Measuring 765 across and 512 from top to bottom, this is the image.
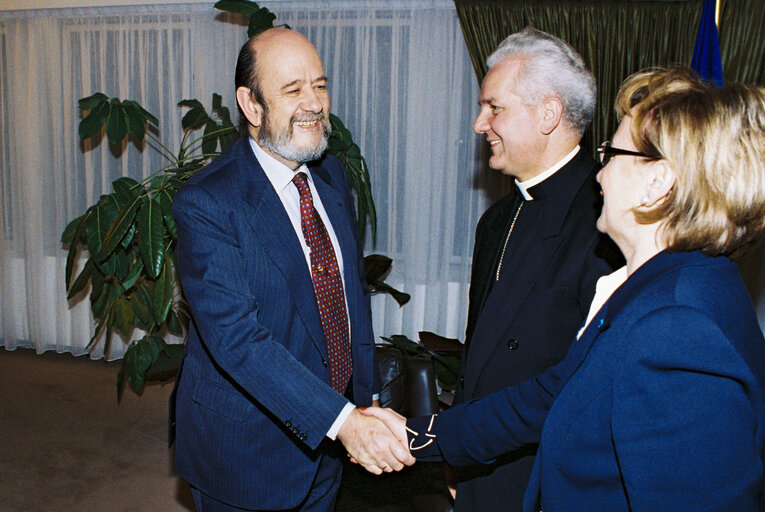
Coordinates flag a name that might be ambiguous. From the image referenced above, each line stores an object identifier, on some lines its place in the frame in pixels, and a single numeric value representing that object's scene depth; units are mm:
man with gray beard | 1694
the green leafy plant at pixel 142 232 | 3318
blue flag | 3371
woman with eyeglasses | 892
